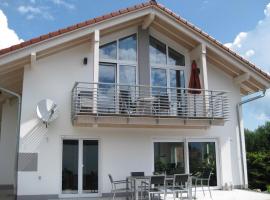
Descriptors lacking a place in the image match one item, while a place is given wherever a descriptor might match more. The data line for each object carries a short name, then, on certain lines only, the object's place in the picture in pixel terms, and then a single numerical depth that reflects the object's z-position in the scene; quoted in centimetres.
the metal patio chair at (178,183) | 878
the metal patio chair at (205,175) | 1099
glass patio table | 866
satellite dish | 937
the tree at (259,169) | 1437
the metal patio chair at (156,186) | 842
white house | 958
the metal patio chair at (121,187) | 941
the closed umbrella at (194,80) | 1096
